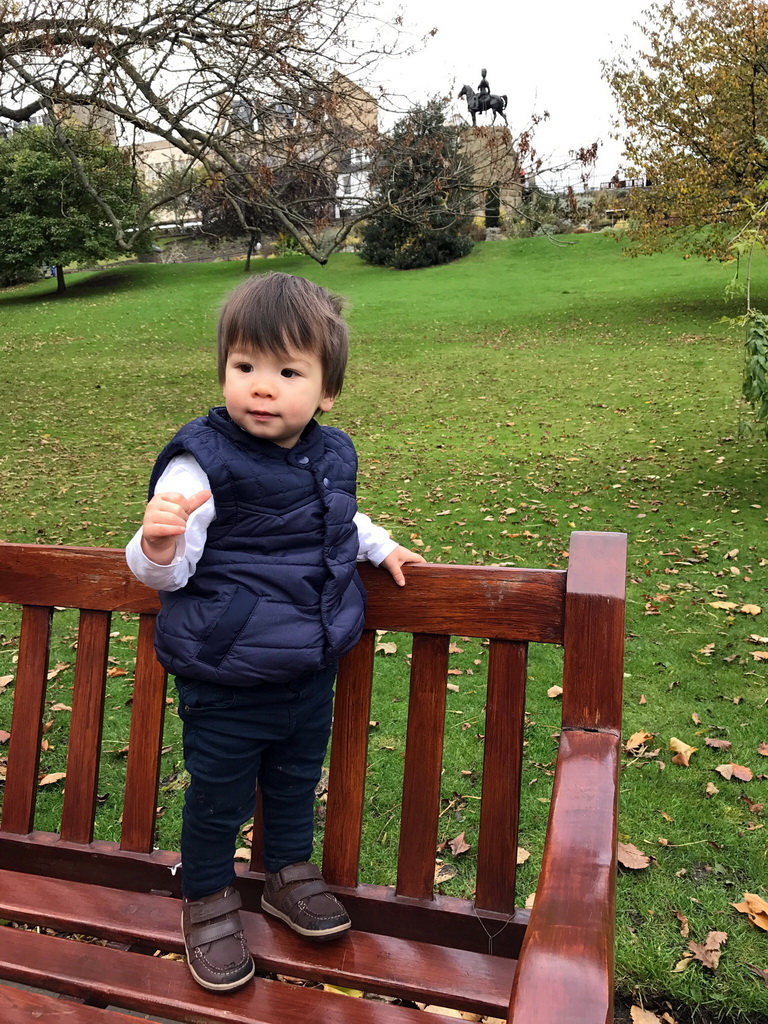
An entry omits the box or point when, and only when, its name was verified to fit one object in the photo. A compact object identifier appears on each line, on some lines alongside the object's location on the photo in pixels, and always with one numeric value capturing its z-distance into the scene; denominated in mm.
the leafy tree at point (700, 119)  17062
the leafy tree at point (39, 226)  27328
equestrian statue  29156
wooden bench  1656
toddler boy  1647
